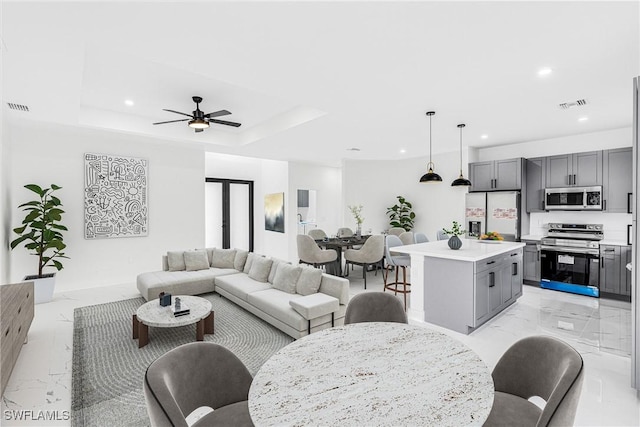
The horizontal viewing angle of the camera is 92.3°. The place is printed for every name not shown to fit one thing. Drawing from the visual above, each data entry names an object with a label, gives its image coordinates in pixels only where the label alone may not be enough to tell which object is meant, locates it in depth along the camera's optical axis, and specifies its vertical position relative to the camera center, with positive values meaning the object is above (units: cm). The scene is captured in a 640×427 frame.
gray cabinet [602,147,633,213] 464 +50
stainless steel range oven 474 -75
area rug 220 -137
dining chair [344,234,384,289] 572 -73
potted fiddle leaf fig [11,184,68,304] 454 -32
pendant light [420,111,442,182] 422 +49
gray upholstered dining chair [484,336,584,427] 115 -77
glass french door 808 +2
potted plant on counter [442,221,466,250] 391 -37
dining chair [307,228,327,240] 693 -47
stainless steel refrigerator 554 -1
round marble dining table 105 -69
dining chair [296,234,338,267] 579 -75
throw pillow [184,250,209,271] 518 -80
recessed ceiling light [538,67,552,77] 288 +134
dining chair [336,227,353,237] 710 -44
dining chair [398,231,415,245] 631 -52
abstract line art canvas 539 +33
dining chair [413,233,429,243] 557 -46
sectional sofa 331 -98
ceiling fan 404 +128
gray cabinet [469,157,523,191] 556 +72
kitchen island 341 -85
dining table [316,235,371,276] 586 -59
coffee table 309 -108
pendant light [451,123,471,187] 458 +46
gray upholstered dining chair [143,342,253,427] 112 -75
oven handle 472 -60
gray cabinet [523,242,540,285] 531 -90
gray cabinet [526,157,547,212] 551 +55
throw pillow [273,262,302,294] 389 -83
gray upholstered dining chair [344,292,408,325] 219 -70
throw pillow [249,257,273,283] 449 -83
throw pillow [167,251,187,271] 512 -79
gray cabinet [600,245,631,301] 446 -89
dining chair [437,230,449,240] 584 -45
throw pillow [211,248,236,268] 547 -80
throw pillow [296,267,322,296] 373 -84
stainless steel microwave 490 +23
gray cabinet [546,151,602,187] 494 +72
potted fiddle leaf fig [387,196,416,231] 755 -5
